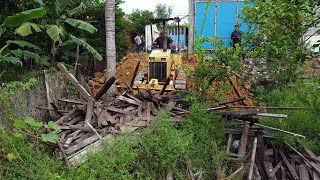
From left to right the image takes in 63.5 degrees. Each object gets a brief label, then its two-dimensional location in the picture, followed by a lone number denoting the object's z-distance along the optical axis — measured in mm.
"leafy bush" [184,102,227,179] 4630
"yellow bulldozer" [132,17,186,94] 8121
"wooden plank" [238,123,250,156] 4902
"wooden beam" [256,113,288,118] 4824
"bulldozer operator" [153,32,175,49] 9347
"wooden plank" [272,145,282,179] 4996
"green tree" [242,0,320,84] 3830
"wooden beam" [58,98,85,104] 5790
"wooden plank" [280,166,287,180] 4758
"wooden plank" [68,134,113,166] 4268
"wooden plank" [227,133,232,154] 4944
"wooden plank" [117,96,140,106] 5786
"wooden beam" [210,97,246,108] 5593
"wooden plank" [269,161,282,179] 4729
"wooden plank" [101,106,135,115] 5505
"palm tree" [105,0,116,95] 7482
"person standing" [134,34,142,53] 16444
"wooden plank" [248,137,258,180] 4416
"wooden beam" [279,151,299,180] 4737
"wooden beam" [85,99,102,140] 5122
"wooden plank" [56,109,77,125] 5304
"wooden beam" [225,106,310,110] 5354
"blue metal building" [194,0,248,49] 12963
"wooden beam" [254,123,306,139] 4824
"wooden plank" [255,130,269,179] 4709
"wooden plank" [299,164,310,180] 4723
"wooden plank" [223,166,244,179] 4431
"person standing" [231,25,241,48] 9243
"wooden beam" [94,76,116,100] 5549
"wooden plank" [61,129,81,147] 4623
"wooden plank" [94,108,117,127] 5171
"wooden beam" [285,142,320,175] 4718
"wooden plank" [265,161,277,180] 4714
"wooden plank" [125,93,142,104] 5869
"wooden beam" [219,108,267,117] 5141
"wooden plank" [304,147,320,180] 4715
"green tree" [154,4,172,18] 31704
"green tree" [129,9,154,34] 18220
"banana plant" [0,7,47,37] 5484
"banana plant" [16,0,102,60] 7174
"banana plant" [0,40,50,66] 6286
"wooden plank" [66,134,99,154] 4484
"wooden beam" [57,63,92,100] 5539
